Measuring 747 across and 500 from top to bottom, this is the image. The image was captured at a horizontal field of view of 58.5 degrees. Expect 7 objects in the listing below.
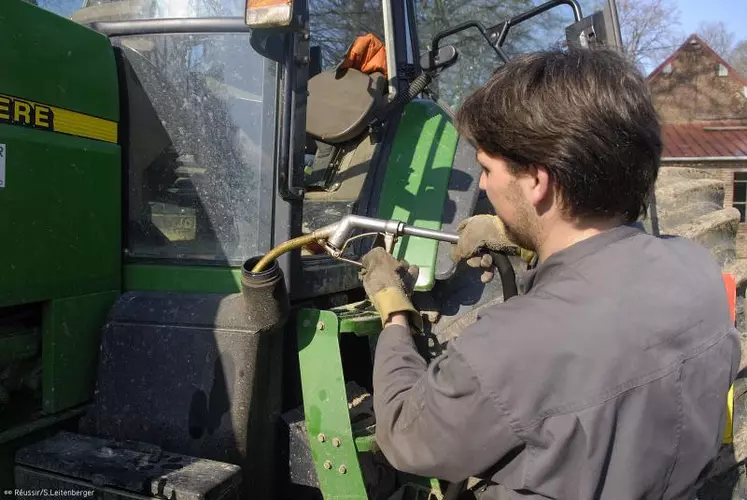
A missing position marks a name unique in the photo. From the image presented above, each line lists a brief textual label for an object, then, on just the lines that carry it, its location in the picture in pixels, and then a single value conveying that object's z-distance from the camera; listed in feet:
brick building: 52.13
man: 3.58
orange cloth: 9.43
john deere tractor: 6.62
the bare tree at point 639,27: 66.63
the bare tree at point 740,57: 81.30
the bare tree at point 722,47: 83.92
